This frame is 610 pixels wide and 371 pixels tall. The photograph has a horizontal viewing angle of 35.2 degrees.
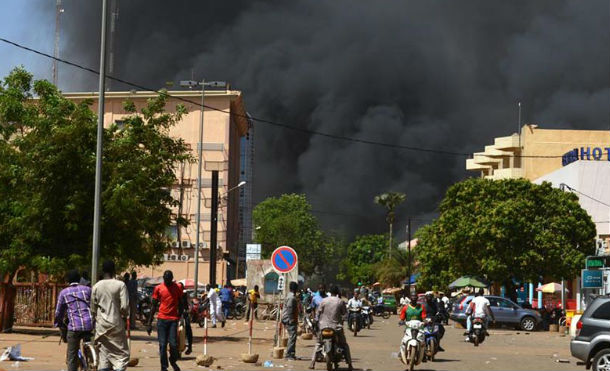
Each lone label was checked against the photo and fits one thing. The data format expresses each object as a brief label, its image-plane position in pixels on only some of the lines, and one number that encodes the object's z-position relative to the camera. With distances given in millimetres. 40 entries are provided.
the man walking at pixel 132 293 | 32534
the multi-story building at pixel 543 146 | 92125
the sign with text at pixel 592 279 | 38062
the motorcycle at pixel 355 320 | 37562
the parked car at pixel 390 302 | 72069
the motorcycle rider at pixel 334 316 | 19469
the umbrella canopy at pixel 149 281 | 65125
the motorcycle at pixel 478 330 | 31141
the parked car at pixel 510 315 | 47531
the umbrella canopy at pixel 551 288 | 58719
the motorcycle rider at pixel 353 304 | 38562
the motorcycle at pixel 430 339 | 23391
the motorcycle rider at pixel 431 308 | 23844
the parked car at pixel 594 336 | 17675
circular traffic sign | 22239
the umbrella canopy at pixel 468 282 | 59075
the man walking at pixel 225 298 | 47219
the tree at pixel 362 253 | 150638
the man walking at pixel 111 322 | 13500
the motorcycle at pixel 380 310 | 65438
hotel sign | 81000
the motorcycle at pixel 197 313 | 40438
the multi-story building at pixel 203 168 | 84125
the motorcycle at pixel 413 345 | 19781
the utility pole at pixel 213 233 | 59375
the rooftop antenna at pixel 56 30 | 72312
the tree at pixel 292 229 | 124125
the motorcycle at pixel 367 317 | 45188
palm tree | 129000
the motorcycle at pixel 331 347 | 19219
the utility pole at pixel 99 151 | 20688
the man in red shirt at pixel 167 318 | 17266
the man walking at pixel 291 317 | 22936
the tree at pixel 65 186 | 28078
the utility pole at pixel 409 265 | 98975
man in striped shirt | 14391
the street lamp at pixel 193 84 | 56188
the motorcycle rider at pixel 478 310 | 31203
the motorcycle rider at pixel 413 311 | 20438
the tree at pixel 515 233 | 55156
